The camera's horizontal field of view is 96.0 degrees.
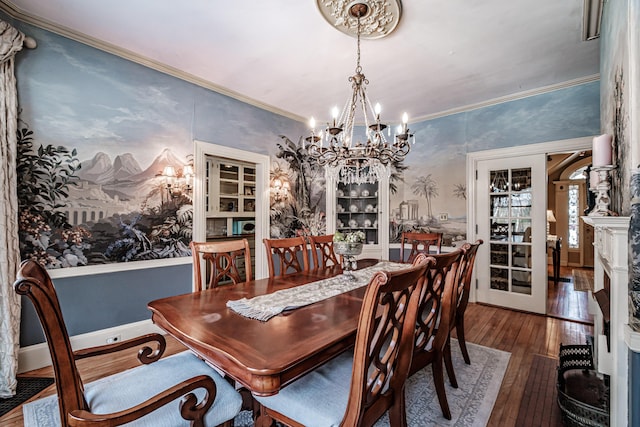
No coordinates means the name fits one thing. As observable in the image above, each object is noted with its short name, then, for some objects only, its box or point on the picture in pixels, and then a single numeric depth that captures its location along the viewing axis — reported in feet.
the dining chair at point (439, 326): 5.17
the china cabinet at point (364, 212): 15.87
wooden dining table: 3.35
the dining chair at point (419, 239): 10.54
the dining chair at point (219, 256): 6.77
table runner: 4.98
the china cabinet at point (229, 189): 16.15
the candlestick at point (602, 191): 5.57
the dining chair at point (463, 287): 6.37
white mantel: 4.20
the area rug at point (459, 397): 5.80
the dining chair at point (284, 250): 8.28
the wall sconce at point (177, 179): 10.05
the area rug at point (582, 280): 16.34
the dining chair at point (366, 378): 3.31
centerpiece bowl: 7.55
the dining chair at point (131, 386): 3.06
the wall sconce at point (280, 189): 13.70
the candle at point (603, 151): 5.67
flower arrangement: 7.63
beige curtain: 6.66
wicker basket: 4.96
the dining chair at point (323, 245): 9.48
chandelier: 7.01
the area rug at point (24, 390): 6.25
